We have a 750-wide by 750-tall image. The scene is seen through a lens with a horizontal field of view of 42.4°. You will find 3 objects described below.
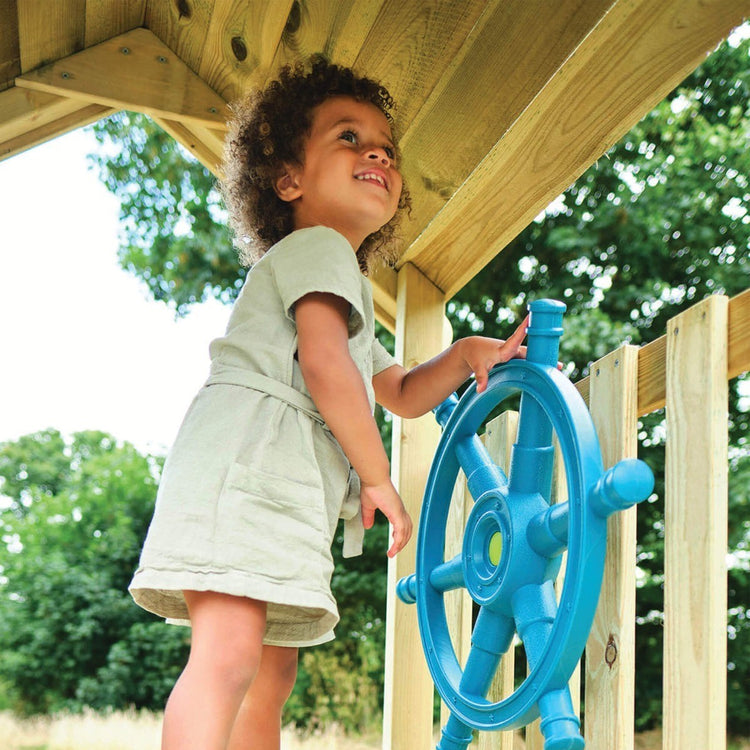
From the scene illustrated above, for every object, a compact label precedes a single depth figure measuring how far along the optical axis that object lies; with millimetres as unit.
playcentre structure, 1025
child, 1290
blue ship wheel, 1095
